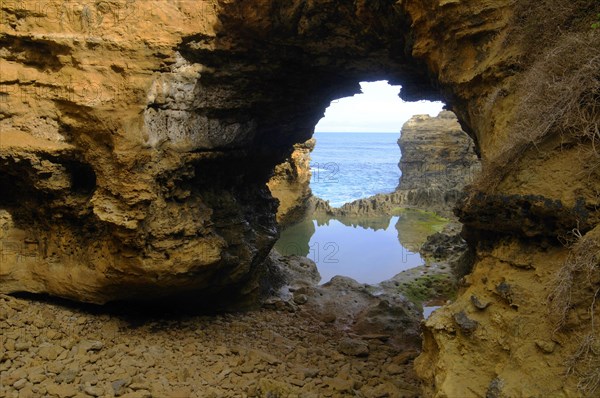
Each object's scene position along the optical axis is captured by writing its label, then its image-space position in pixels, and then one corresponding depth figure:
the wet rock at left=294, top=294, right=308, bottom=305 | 9.41
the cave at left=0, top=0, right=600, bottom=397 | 3.70
